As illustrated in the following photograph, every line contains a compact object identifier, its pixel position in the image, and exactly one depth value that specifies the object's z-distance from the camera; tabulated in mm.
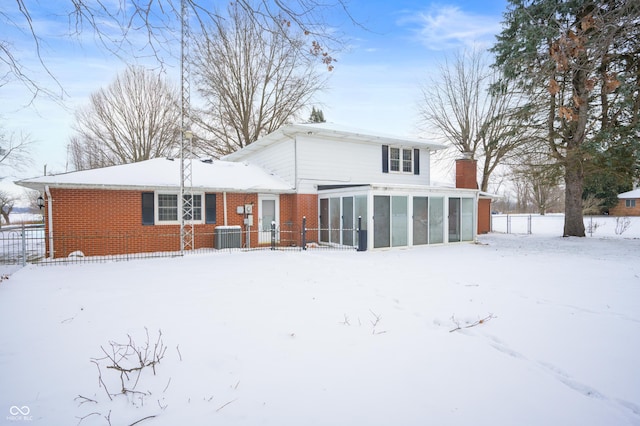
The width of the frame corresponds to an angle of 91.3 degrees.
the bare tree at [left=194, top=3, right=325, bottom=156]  23344
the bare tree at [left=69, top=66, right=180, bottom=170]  24453
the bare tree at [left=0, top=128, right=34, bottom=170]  20556
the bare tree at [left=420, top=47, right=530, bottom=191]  23672
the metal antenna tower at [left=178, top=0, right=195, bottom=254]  10820
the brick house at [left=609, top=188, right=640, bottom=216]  37875
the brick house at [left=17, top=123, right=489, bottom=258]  11734
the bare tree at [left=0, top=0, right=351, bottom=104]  3012
